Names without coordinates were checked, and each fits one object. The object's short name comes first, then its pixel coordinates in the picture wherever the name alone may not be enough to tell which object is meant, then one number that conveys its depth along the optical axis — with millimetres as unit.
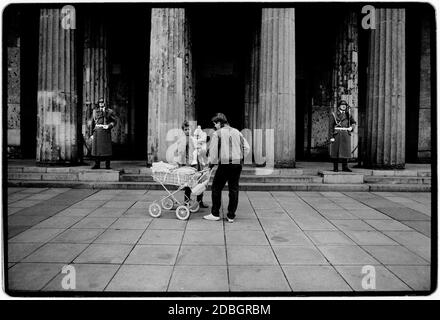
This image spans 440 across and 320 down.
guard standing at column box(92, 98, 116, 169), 9375
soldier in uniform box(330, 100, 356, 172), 9281
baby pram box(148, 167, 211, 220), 6020
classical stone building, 9758
